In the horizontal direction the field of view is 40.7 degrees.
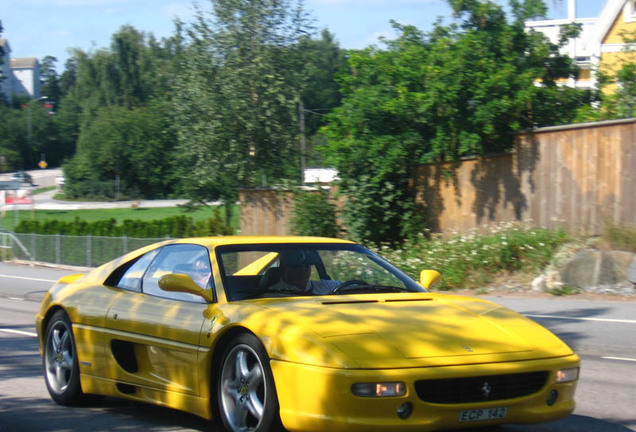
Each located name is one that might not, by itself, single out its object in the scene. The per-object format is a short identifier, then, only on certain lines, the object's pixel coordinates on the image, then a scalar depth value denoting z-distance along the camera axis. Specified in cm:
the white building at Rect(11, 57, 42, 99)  16400
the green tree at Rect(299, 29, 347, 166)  2773
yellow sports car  456
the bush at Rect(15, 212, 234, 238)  2917
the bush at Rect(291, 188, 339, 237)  2061
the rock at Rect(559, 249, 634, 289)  1473
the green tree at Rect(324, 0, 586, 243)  1842
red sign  3978
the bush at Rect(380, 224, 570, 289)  1642
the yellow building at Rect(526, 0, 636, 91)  3488
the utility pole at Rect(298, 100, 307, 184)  2774
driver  595
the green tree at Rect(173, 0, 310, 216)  2561
